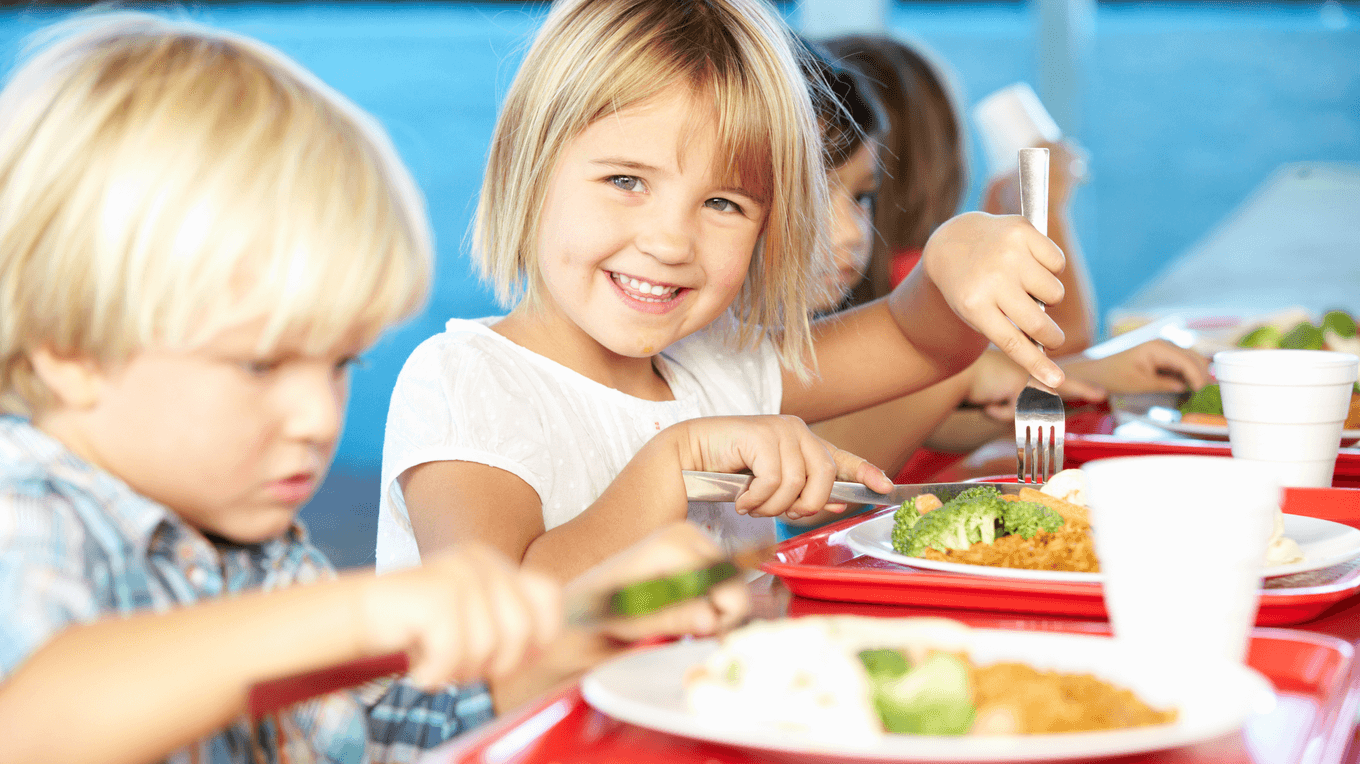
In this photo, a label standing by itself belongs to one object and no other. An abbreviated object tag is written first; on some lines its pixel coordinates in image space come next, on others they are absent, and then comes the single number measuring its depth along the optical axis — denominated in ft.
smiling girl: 3.85
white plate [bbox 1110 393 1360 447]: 4.73
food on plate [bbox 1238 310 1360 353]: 5.82
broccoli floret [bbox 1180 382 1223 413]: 5.08
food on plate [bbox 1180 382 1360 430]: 4.83
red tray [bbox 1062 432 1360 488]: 4.46
